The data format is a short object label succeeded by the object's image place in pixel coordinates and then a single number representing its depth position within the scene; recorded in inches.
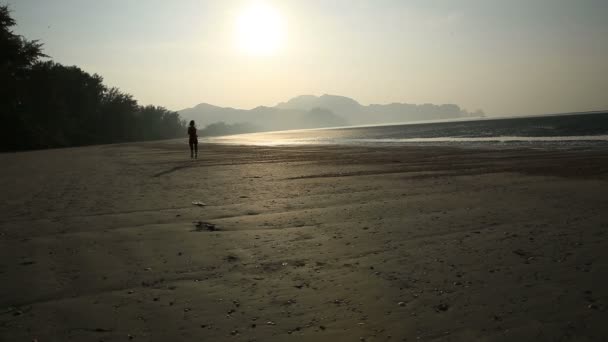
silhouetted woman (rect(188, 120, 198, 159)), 850.1
